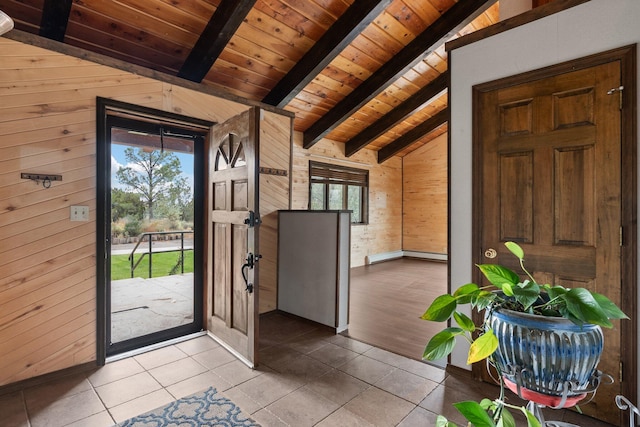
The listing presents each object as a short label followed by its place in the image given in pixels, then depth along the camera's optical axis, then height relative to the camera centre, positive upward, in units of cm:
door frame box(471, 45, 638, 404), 186 +3
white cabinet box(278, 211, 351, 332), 341 -58
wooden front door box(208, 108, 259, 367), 258 -20
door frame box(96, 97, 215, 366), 261 +12
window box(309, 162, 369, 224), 623 +55
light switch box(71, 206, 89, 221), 249 +0
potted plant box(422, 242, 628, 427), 81 -33
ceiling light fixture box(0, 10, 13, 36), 123 +74
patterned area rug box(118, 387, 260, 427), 192 -126
